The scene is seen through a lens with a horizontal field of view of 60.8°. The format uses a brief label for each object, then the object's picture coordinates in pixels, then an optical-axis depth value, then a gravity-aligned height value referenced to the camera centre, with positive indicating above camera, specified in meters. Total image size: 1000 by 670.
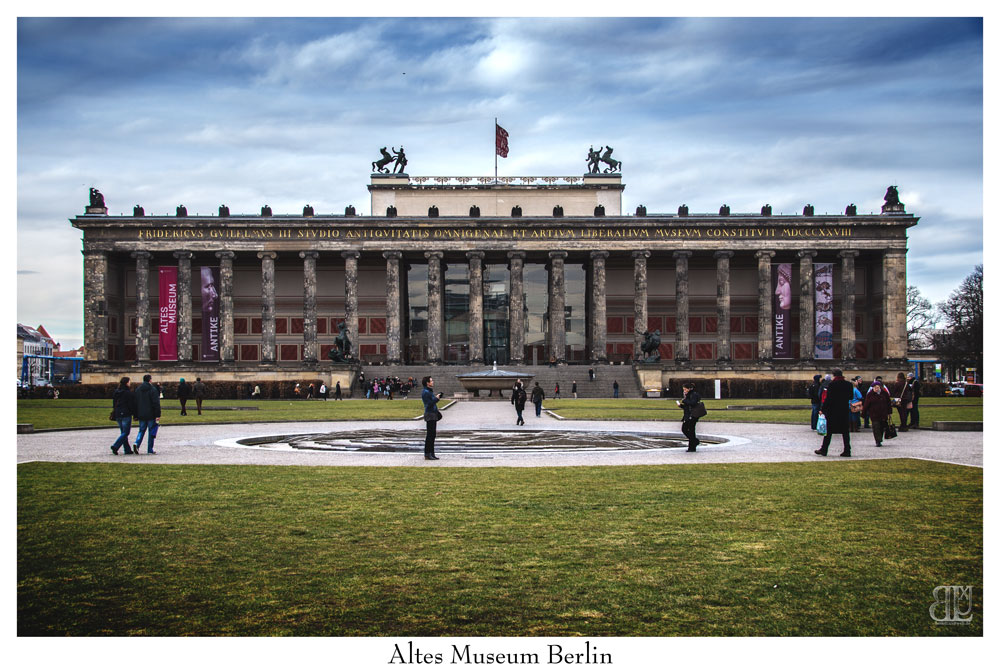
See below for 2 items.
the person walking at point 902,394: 26.45 -1.31
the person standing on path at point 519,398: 31.66 -1.80
